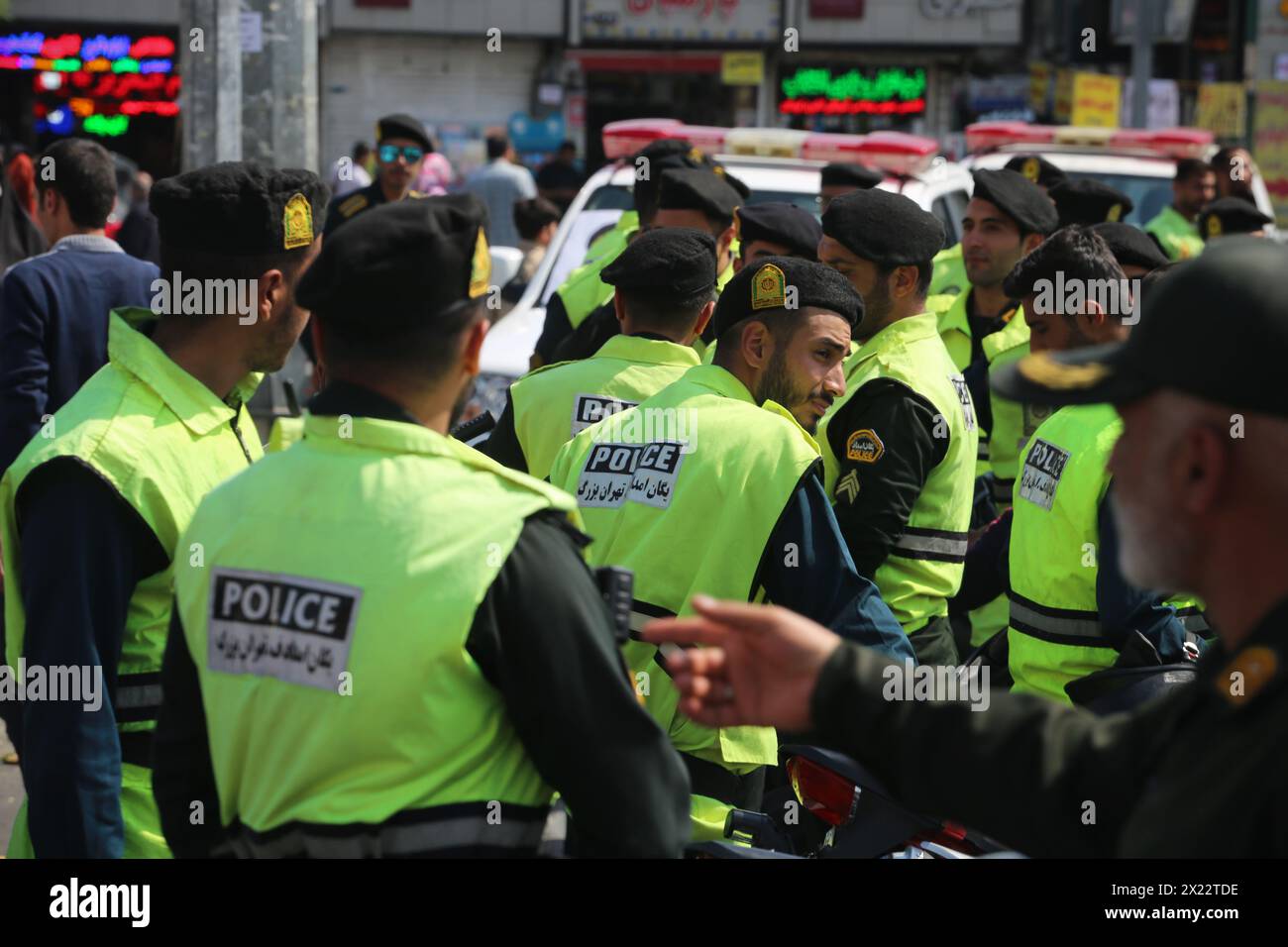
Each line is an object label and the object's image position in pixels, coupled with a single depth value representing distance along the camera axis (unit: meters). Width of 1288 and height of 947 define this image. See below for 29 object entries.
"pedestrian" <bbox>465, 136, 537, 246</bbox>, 15.30
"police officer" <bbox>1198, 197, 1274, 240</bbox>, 9.52
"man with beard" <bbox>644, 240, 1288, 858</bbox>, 1.77
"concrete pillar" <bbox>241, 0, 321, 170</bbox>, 9.59
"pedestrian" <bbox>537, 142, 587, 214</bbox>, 21.33
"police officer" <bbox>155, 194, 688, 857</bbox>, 2.19
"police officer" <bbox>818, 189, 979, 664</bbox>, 4.42
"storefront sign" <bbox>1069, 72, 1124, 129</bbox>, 21.94
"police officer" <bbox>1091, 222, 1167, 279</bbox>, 5.87
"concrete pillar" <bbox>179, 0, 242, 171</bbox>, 9.44
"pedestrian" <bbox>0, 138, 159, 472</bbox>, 5.58
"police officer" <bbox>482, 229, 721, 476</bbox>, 4.56
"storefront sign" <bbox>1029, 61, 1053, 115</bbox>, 26.44
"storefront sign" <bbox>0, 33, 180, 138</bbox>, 26.52
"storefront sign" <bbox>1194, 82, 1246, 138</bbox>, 22.38
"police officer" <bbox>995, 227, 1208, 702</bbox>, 3.85
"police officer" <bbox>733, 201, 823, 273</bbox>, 6.10
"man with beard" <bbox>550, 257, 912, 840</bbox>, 3.47
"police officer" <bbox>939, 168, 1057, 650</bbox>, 6.22
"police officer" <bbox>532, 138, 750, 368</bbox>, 7.05
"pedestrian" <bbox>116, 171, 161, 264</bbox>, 10.74
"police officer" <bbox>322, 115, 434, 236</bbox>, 9.73
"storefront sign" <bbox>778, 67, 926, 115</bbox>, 27.89
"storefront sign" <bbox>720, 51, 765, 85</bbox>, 27.25
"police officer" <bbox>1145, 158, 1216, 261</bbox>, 10.34
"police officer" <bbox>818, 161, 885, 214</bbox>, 8.34
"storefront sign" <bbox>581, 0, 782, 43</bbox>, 27.22
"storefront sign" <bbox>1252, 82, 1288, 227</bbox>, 23.86
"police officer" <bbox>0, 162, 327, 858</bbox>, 2.79
